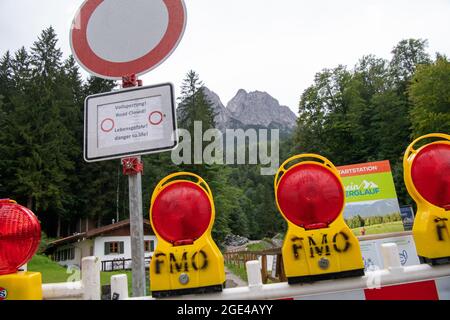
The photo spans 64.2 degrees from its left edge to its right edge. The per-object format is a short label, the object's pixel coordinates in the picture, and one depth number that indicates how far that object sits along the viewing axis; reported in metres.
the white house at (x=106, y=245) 31.69
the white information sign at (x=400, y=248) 4.64
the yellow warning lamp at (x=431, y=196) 1.37
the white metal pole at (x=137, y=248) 1.79
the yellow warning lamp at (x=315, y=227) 1.35
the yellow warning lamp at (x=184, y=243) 1.39
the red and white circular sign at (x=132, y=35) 2.13
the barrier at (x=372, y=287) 1.32
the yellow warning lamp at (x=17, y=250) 1.40
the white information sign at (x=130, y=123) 1.80
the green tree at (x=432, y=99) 30.30
